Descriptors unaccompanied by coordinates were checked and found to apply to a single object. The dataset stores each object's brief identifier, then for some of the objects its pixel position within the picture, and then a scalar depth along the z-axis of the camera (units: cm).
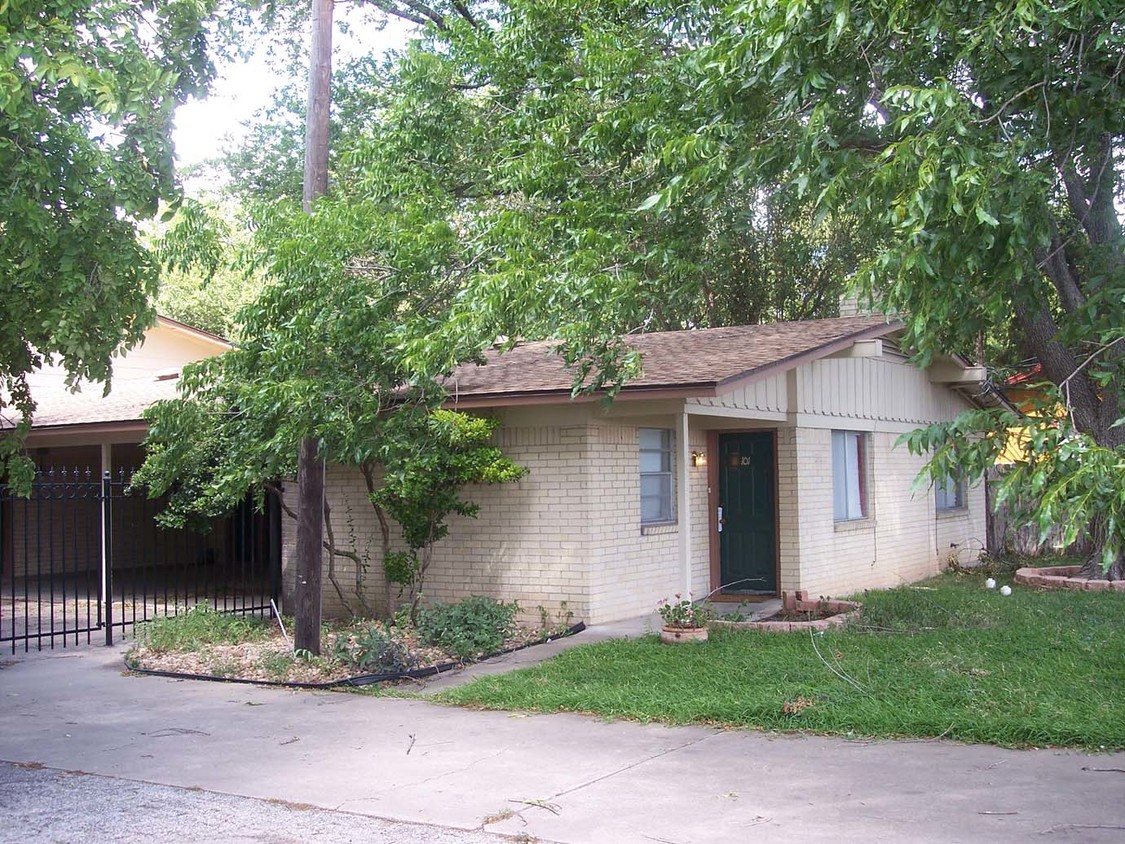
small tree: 1086
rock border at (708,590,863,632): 1173
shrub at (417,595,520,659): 1109
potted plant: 1115
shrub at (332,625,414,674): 1020
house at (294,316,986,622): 1241
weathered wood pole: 1052
